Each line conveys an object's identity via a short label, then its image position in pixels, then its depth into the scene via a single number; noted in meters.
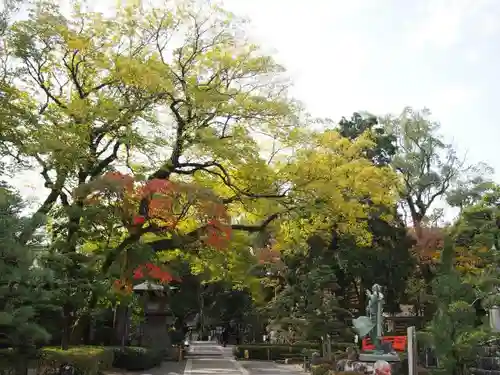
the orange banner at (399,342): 22.49
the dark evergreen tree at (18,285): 10.98
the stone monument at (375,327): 17.15
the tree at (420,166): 36.44
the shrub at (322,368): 19.62
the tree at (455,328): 16.61
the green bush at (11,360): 14.11
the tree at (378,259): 32.81
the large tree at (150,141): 17.06
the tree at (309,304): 24.98
